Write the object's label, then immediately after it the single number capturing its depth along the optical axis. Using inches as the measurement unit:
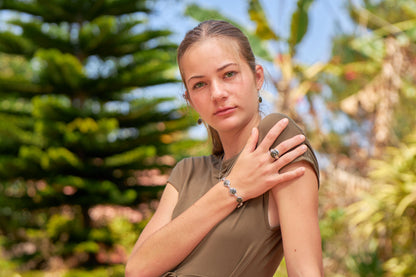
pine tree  282.8
